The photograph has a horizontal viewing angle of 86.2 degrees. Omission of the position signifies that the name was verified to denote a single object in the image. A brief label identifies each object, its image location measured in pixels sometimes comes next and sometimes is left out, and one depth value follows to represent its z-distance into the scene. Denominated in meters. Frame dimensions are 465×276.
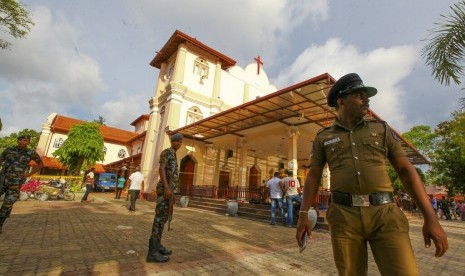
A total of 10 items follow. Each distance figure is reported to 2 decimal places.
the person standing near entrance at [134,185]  9.91
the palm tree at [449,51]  5.36
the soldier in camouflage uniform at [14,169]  4.64
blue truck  27.34
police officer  1.64
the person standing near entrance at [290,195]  8.32
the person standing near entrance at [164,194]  3.63
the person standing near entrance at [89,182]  13.09
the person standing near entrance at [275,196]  8.56
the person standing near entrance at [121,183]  15.01
